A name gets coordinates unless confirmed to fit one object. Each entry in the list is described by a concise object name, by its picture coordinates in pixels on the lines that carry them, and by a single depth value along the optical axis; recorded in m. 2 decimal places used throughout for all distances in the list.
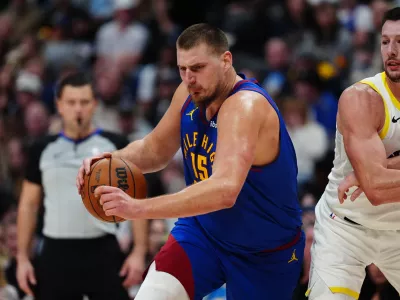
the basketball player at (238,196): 10.16
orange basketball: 10.45
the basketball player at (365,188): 10.32
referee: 14.45
